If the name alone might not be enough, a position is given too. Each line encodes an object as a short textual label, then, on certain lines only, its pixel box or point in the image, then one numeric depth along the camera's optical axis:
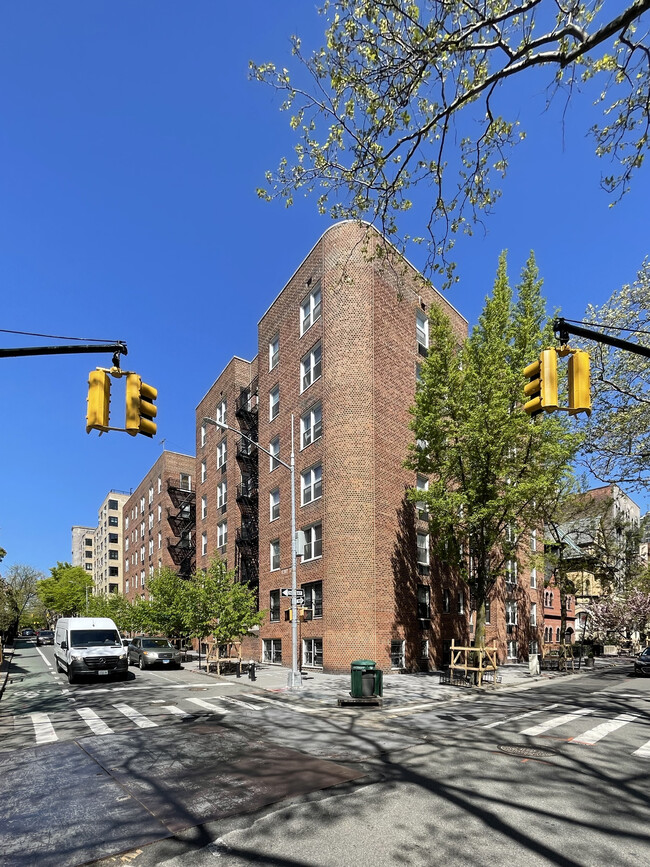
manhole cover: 9.42
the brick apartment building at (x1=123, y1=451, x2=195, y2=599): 50.06
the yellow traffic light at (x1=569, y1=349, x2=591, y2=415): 6.61
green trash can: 15.52
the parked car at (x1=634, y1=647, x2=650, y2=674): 27.61
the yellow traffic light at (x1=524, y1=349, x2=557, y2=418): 6.78
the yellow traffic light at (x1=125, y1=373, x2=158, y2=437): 7.80
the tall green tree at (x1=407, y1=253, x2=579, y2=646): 20.14
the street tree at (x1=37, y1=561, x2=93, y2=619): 87.56
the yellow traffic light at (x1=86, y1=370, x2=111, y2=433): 7.44
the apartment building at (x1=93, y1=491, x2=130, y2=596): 85.94
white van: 20.91
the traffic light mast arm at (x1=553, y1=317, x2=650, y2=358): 7.52
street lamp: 18.94
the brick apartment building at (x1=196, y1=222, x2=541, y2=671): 23.81
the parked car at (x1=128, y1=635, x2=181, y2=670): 27.59
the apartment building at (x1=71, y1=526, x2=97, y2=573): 135.38
